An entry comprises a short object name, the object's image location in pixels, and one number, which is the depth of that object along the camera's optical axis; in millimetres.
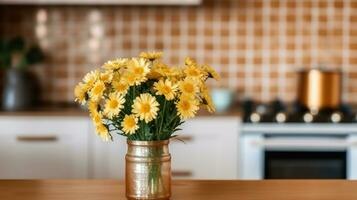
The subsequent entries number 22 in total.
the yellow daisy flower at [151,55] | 1717
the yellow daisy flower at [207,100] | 1698
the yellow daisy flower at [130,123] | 1635
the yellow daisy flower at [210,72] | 1732
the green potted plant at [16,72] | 3629
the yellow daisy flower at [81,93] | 1693
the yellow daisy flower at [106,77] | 1666
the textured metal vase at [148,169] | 1695
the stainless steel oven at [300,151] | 3337
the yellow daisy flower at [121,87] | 1642
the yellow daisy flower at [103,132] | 1668
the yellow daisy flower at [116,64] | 1680
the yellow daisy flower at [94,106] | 1683
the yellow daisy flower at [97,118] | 1671
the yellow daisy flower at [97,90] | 1656
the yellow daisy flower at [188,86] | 1652
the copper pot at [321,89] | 3518
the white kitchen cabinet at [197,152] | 3391
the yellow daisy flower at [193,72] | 1681
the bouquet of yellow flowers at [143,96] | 1636
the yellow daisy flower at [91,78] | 1678
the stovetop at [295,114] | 3371
